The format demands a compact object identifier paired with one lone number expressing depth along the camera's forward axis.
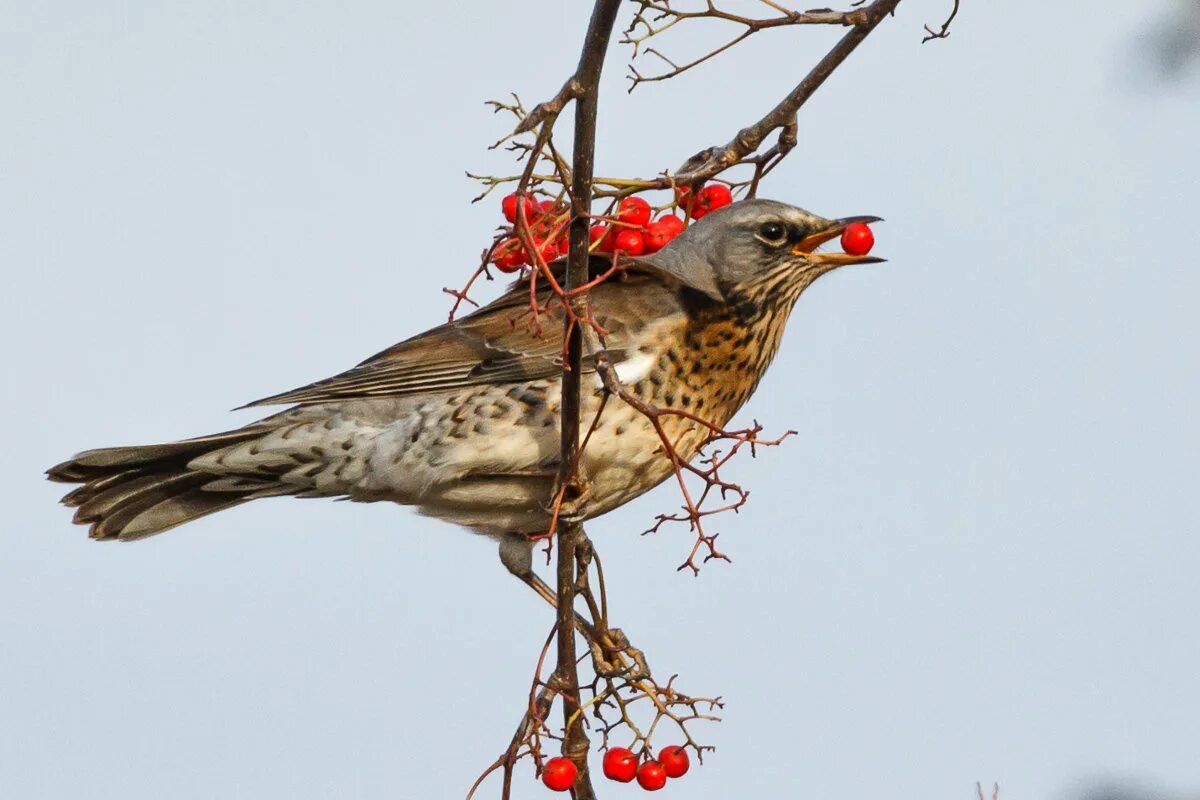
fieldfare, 7.93
